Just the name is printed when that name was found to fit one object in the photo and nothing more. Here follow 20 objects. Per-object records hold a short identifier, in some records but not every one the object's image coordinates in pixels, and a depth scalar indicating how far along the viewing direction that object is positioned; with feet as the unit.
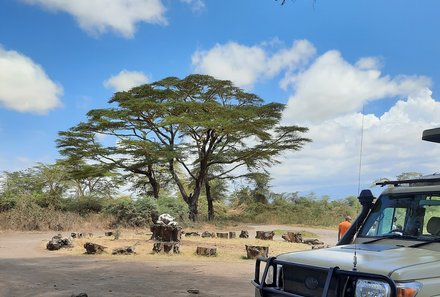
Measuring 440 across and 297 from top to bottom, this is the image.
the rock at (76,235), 74.74
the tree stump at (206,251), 55.01
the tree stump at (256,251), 51.88
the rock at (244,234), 84.43
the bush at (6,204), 106.63
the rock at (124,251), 54.85
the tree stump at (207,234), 82.66
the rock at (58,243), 60.03
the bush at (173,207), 105.19
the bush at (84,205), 120.57
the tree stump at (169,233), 60.49
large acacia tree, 120.67
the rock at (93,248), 54.70
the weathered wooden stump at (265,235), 80.36
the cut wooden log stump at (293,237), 77.98
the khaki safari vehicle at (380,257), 11.67
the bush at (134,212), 101.55
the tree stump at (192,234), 84.74
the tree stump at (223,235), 82.92
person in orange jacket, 44.17
